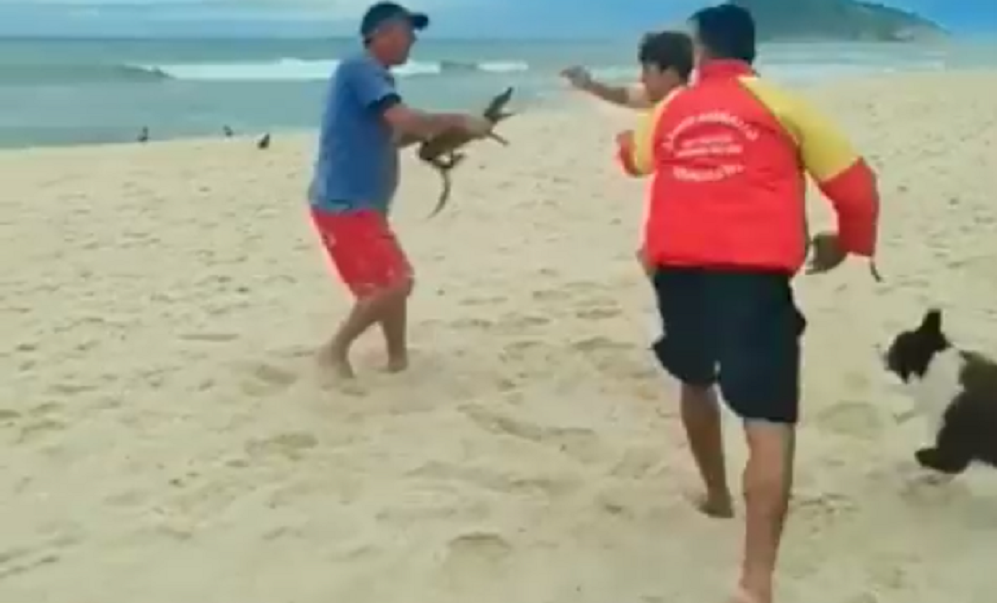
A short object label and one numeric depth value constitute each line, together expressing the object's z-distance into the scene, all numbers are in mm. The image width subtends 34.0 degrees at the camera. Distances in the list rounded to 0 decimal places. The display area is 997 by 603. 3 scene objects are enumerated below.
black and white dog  5066
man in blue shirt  5969
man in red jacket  4094
